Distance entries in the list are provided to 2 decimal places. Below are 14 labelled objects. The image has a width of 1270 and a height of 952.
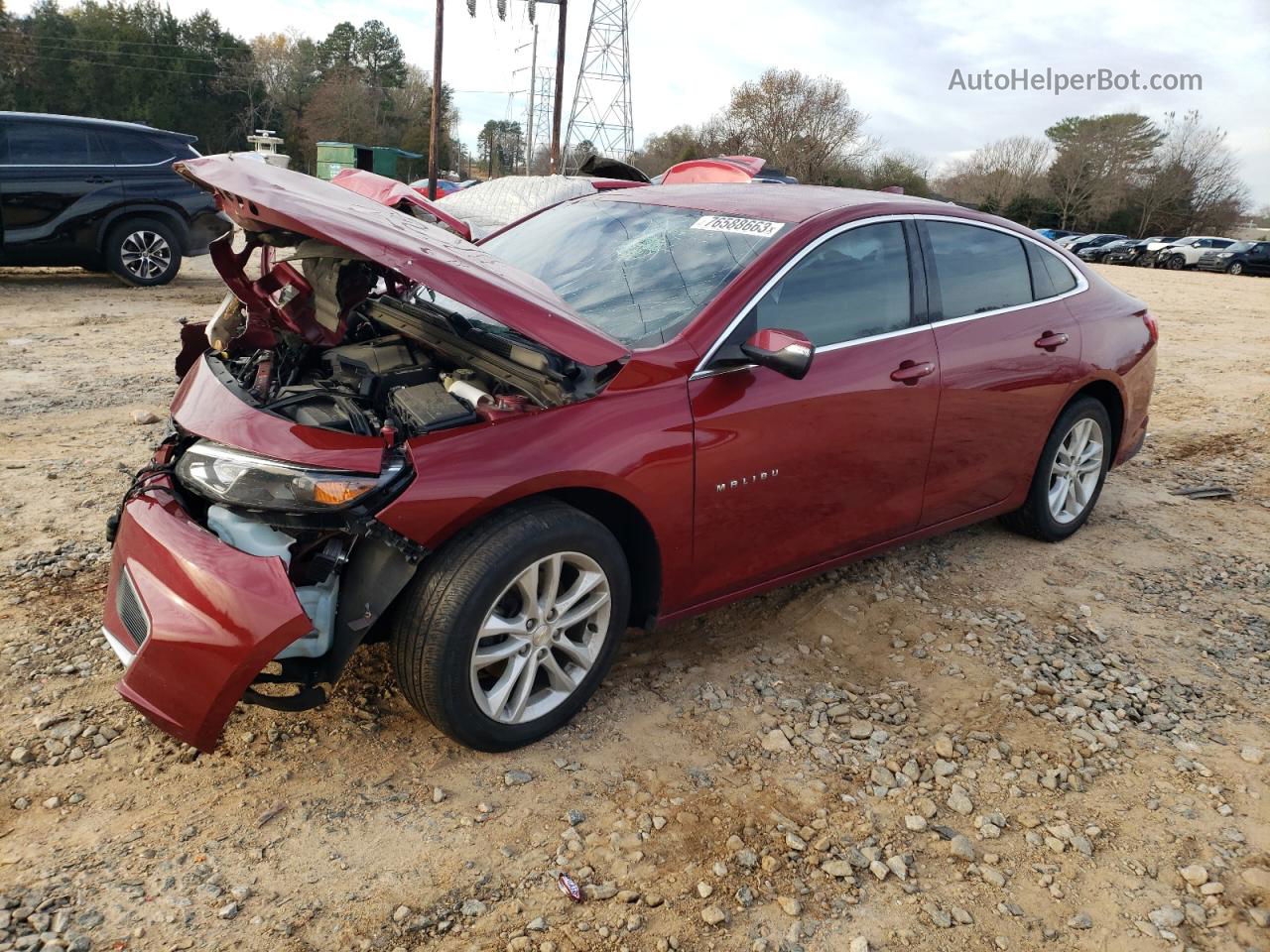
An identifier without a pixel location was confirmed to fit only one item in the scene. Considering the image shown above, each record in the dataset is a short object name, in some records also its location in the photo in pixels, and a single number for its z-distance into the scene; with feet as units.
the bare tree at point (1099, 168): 167.12
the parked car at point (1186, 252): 101.50
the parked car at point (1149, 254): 106.42
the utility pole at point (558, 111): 75.56
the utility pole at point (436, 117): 75.78
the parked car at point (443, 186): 86.69
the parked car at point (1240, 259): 94.17
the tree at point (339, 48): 216.33
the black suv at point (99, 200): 30.32
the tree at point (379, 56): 227.81
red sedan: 7.91
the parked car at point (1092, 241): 118.01
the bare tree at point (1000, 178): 177.68
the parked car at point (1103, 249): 111.04
